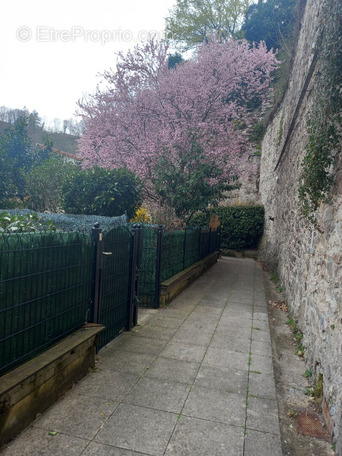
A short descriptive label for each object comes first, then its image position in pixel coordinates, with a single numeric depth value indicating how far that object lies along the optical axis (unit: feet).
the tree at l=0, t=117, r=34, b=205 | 51.26
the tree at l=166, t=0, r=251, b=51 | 79.25
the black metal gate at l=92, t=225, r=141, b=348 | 12.85
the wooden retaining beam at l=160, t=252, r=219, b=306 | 21.67
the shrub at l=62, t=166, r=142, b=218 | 27.63
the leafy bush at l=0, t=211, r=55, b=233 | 10.71
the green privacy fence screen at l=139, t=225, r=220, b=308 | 20.80
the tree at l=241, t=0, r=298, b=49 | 66.39
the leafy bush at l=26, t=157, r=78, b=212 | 41.98
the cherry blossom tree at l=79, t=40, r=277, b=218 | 37.22
